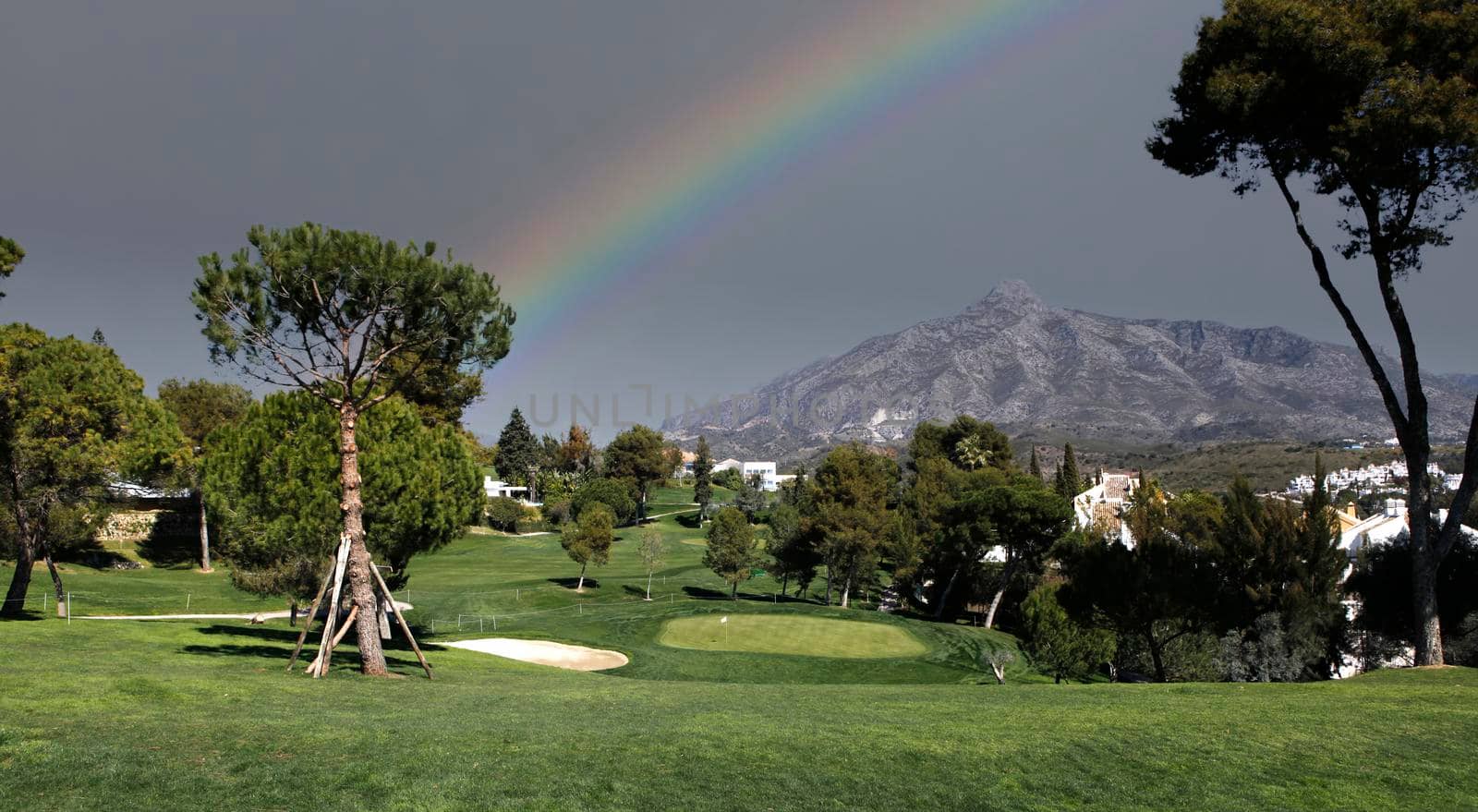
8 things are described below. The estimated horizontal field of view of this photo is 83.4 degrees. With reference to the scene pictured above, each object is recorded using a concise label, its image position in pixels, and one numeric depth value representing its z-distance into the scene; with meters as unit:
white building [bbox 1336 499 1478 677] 54.00
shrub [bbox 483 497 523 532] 98.19
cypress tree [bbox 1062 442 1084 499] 100.56
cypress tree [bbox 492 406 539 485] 133.12
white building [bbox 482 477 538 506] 119.60
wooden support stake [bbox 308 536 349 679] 17.48
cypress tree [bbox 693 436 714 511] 129.25
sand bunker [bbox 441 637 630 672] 32.78
